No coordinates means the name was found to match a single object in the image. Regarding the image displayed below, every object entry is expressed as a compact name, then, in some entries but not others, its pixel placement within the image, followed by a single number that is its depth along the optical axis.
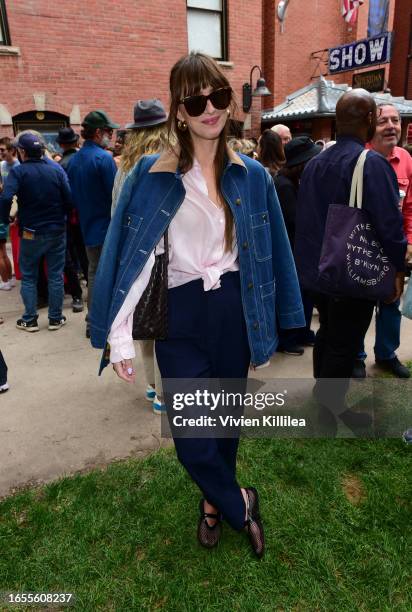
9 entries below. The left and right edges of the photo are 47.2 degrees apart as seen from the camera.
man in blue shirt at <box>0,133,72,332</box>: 5.00
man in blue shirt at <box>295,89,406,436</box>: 2.62
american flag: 14.82
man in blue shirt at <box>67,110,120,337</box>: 4.45
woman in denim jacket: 1.90
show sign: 13.71
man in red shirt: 3.91
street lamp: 11.75
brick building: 9.29
